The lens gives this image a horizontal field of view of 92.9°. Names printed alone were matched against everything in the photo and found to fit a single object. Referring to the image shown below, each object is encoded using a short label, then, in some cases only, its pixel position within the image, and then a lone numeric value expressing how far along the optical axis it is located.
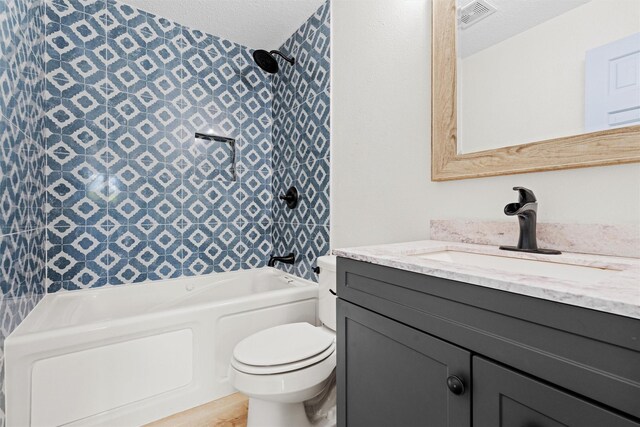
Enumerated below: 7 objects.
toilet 1.21
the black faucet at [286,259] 2.44
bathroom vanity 0.48
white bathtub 1.30
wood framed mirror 0.88
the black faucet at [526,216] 0.96
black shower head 2.40
